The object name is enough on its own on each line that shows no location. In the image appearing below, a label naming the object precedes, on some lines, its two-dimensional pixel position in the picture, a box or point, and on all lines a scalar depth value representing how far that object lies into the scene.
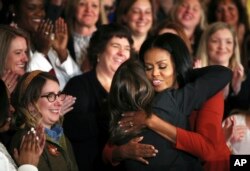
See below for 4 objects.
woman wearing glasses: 10.04
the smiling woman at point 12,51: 11.50
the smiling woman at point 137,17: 13.91
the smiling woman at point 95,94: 11.09
